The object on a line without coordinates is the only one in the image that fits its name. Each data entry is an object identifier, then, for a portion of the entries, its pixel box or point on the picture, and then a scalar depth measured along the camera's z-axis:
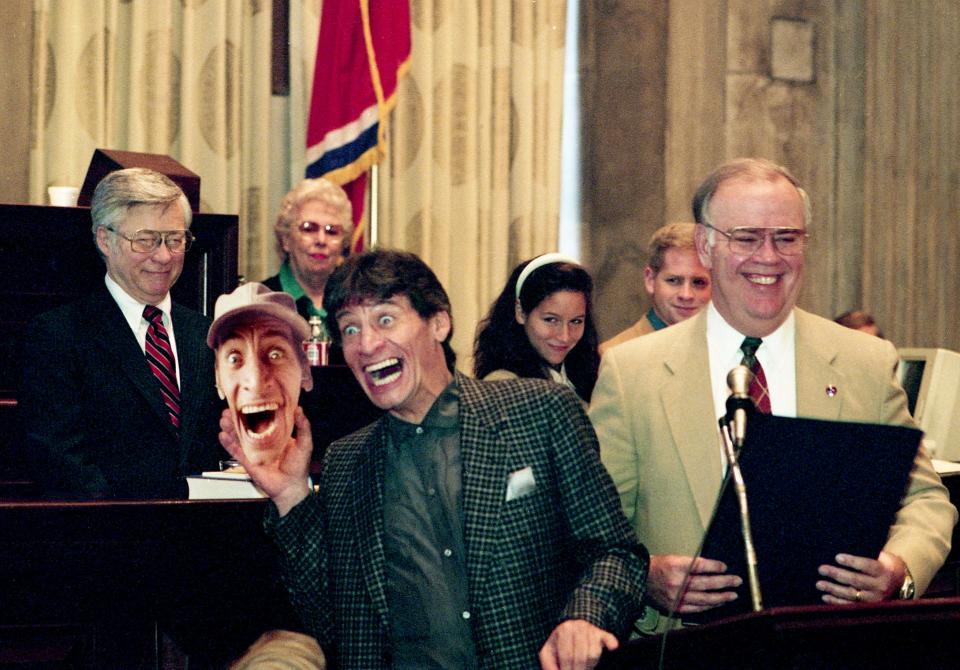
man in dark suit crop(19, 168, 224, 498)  3.54
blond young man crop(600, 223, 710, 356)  5.13
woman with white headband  4.45
